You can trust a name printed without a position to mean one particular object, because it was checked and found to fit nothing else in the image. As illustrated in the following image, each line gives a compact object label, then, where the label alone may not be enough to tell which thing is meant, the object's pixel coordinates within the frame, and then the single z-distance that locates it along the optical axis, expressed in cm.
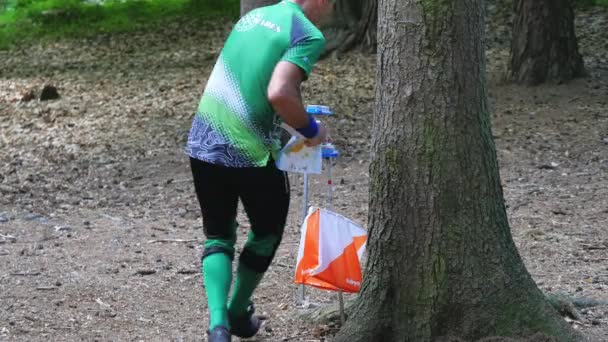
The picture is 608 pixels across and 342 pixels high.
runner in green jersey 777
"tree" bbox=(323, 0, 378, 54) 2591
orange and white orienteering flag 843
